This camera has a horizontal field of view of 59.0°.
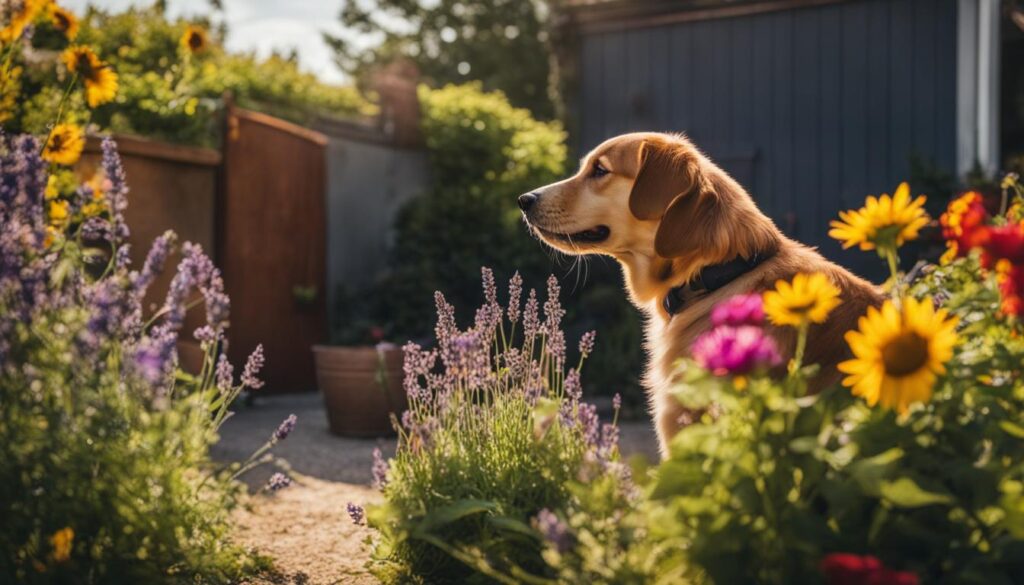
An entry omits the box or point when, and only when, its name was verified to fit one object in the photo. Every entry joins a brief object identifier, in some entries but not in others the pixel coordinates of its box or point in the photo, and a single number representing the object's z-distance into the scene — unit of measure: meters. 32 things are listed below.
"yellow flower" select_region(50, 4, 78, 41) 3.43
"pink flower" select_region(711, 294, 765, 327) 1.67
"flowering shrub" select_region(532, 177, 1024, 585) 1.64
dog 2.75
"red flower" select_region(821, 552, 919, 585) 1.42
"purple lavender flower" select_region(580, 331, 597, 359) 2.74
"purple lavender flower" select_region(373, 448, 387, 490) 2.63
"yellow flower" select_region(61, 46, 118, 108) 3.31
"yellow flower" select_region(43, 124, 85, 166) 3.02
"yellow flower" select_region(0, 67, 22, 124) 2.83
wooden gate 7.30
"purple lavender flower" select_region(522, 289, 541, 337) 2.79
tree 22.72
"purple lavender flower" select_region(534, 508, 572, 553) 1.72
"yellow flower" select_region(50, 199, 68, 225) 2.76
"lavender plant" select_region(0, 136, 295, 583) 1.85
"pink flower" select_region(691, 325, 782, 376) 1.59
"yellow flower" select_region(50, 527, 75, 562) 1.81
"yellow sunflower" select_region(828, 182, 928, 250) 1.88
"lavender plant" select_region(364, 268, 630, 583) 2.34
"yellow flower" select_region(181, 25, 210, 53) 5.25
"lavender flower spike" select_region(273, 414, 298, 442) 2.52
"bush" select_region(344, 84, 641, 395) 8.09
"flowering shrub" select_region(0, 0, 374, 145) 3.36
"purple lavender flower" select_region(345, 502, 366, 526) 2.64
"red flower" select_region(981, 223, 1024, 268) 1.75
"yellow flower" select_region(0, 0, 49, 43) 2.84
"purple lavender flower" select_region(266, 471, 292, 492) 2.49
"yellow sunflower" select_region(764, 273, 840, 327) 1.70
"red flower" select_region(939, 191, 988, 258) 1.96
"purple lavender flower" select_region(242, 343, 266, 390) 2.47
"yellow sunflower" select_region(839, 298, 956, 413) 1.64
